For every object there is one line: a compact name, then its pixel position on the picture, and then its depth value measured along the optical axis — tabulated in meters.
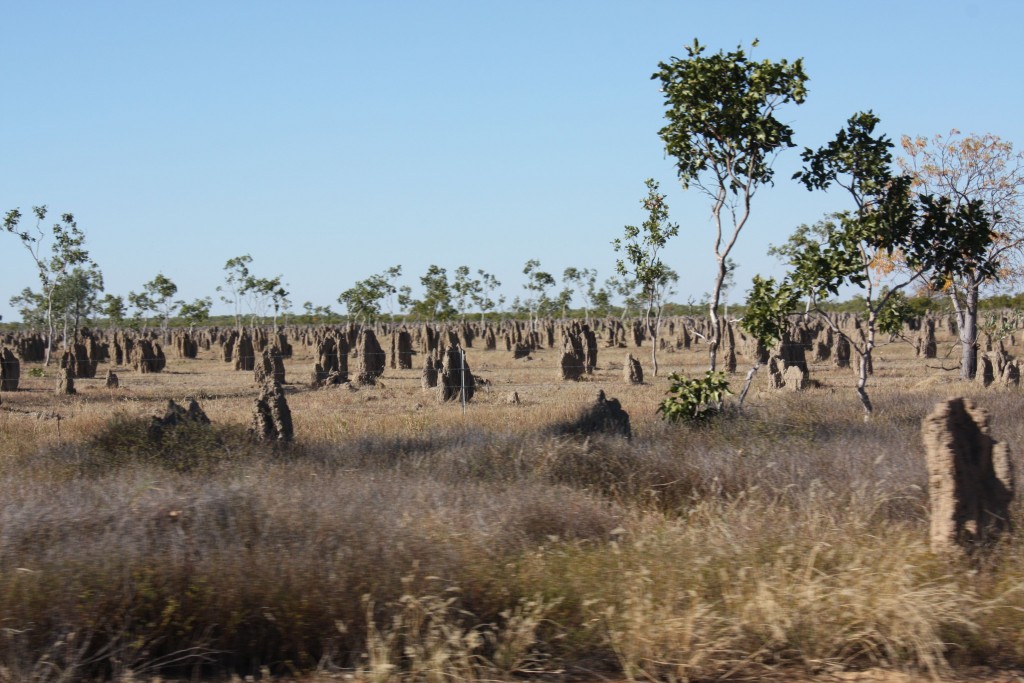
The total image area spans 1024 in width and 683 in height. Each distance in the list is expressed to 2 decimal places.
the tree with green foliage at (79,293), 66.12
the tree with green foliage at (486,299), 97.38
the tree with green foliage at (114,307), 97.69
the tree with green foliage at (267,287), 88.38
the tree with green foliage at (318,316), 128.66
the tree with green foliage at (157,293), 95.75
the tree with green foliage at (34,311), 93.84
